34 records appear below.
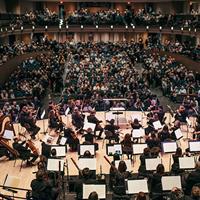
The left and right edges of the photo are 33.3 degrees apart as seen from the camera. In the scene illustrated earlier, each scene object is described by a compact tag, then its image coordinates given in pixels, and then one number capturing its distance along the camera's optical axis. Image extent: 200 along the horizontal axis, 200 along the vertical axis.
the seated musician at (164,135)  15.04
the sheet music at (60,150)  13.24
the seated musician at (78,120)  17.54
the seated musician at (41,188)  10.37
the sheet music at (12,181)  10.49
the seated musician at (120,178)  10.87
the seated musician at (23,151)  14.11
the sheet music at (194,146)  13.52
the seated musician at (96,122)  16.97
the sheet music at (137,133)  15.07
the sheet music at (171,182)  10.43
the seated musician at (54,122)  17.67
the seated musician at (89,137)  15.18
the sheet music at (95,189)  9.97
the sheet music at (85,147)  13.34
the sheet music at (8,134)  14.64
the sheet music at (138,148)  13.07
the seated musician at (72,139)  15.39
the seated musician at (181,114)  18.09
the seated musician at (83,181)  10.59
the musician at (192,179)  10.93
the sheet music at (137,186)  10.14
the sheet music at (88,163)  11.74
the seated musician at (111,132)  15.92
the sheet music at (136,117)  17.45
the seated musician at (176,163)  12.14
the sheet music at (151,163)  11.78
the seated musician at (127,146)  13.77
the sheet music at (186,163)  11.70
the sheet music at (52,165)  11.64
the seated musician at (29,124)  16.90
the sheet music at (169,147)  13.29
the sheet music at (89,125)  15.90
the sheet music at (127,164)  11.88
